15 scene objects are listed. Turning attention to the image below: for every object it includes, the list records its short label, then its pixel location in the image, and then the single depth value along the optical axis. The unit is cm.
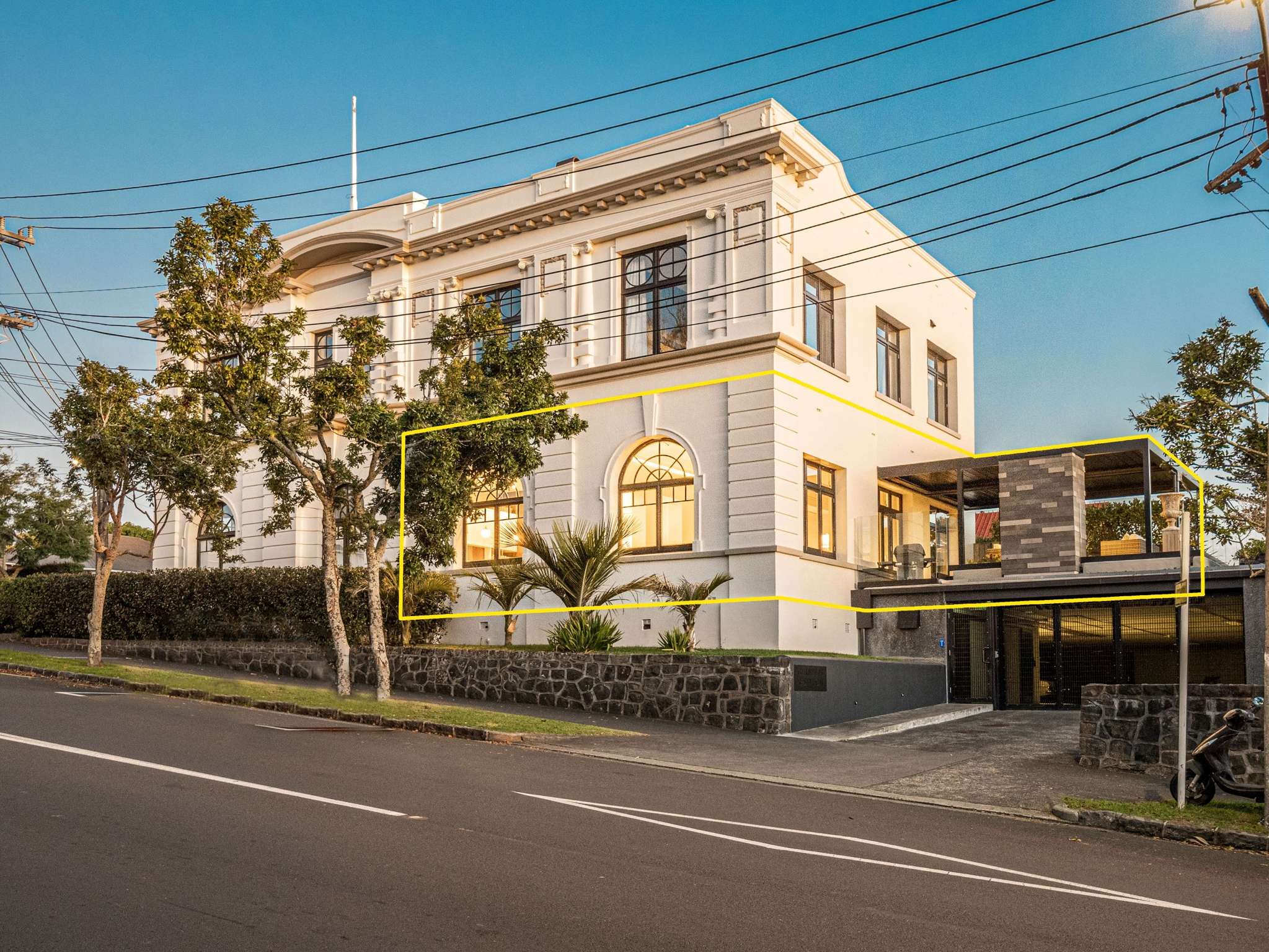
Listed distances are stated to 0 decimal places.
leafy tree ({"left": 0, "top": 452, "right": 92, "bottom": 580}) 4525
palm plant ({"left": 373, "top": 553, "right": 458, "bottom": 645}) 2528
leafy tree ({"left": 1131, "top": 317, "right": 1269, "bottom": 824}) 2245
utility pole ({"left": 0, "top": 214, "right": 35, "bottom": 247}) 3322
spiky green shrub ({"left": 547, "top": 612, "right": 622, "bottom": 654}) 2169
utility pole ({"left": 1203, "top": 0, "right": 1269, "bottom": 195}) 1234
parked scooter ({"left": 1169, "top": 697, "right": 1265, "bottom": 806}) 1215
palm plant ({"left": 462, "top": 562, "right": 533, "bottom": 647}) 2477
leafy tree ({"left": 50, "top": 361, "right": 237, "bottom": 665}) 2200
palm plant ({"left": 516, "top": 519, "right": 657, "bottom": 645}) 2228
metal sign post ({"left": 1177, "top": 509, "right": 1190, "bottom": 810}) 1184
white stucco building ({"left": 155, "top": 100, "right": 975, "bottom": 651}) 2483
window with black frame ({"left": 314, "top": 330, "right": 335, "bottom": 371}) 3403
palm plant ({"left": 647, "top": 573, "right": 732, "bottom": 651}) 2255
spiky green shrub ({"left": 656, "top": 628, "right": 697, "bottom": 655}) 2103
